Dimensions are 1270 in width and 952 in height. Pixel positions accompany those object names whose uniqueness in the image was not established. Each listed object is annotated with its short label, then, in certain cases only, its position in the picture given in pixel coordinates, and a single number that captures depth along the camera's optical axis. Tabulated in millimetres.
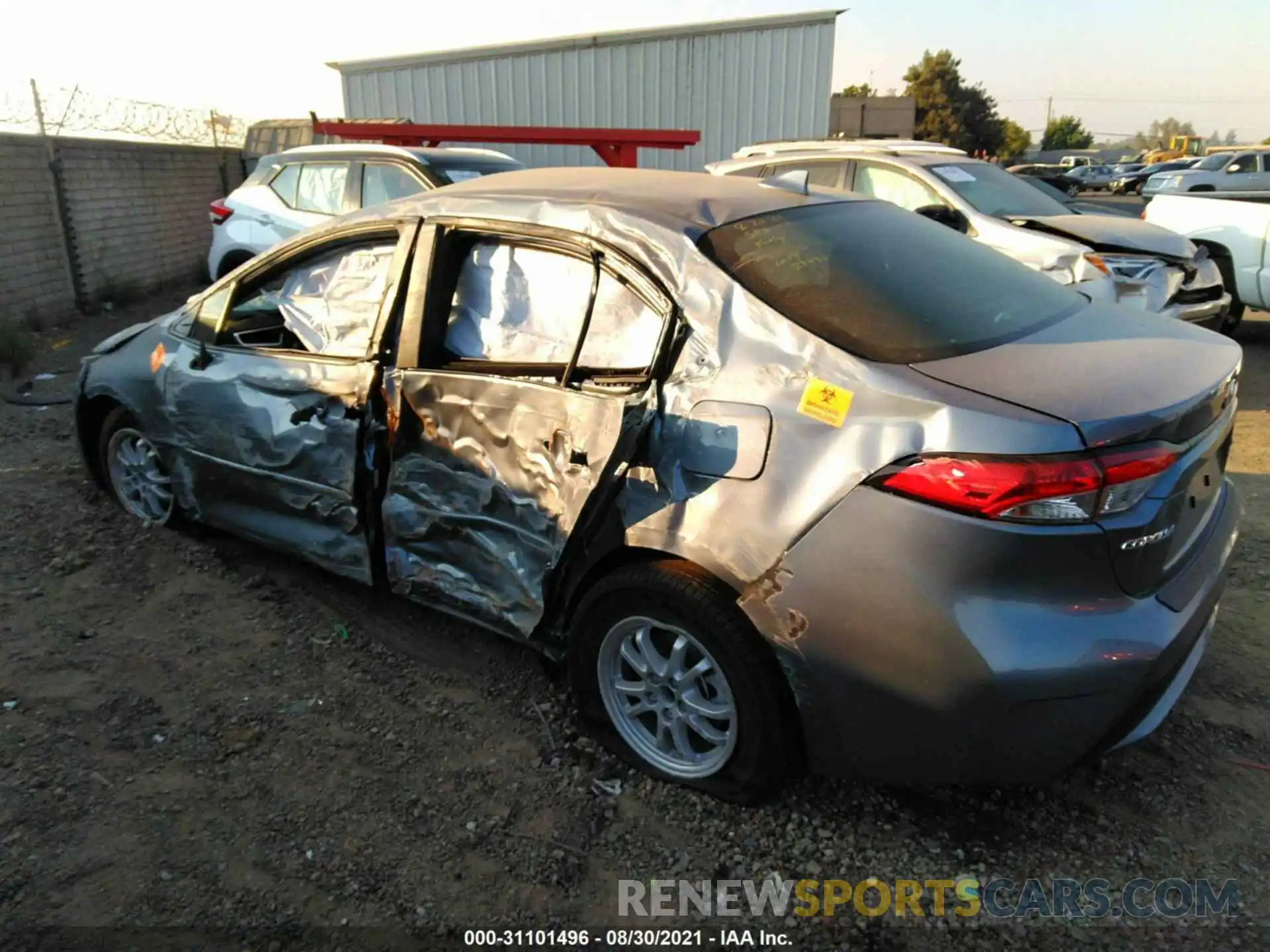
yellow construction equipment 52000
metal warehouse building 13797
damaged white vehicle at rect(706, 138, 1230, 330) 6570
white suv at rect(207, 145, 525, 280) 7746
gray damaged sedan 2115
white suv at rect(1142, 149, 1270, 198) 21859
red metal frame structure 7305
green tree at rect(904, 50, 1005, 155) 55156
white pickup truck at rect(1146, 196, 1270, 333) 8180
